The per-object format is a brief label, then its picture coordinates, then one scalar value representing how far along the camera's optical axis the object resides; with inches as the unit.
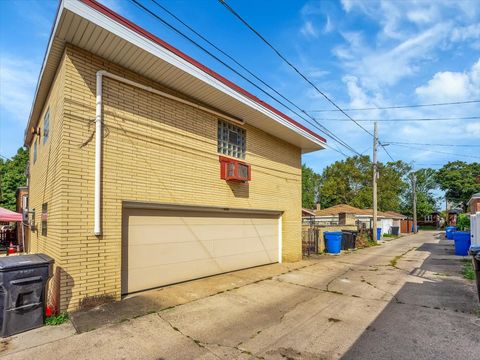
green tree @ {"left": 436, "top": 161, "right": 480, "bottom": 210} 2313.0
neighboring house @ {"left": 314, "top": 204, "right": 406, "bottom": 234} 1134.6
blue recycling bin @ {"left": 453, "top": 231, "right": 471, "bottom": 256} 585.5
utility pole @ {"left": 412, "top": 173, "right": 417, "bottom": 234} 1629.4
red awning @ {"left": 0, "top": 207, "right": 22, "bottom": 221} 513.7
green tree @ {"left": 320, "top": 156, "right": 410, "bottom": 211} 1934.1
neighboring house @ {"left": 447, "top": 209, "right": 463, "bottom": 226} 1888.8
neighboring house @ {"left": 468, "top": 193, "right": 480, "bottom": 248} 482.4
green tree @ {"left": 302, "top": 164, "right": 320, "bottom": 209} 2368.4
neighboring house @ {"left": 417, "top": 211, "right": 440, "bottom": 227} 2252.8
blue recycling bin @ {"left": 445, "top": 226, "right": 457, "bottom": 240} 997.7
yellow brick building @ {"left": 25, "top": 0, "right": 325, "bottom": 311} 217.9
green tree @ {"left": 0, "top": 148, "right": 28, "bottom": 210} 1246.1
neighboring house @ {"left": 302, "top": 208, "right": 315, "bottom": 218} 967.6
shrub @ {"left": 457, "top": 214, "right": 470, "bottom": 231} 988.7
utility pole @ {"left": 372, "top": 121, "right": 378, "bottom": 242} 851.8
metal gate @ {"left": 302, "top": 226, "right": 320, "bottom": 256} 595.3
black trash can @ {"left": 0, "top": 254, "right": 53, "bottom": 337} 176.2
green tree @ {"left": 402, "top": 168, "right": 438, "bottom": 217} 2787.9
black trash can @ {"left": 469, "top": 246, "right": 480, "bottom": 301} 234.1
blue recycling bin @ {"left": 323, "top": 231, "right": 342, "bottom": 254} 595.2
